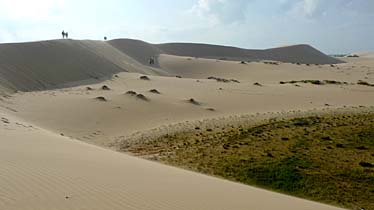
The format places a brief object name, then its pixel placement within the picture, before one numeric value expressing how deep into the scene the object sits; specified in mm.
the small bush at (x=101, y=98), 23234
